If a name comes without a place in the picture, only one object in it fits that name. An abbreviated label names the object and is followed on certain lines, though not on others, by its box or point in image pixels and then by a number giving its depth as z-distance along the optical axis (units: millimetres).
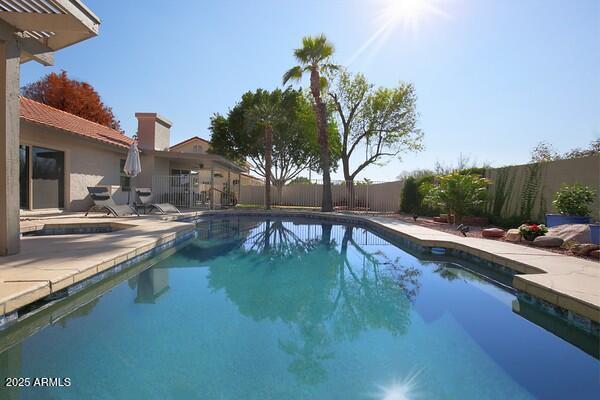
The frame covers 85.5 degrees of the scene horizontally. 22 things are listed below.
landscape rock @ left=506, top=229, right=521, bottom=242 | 7520
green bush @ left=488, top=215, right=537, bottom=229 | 9938
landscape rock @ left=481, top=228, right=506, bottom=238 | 8266
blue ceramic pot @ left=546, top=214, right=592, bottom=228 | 7523
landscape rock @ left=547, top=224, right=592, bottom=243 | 6477
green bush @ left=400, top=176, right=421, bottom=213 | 16156
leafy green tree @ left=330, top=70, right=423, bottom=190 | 21562
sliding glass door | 10039
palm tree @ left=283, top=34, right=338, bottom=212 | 16328
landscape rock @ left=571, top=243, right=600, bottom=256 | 5617
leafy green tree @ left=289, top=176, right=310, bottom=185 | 32522
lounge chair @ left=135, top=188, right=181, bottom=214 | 12392
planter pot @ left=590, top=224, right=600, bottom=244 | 6109
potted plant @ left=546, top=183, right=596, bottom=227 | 7584
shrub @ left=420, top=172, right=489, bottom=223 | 10750
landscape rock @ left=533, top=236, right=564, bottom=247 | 6547
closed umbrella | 12242
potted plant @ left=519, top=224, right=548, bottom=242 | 7242
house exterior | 10141
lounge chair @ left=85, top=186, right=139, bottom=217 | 10336
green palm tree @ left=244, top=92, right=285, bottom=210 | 18062
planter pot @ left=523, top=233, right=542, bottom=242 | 7254
